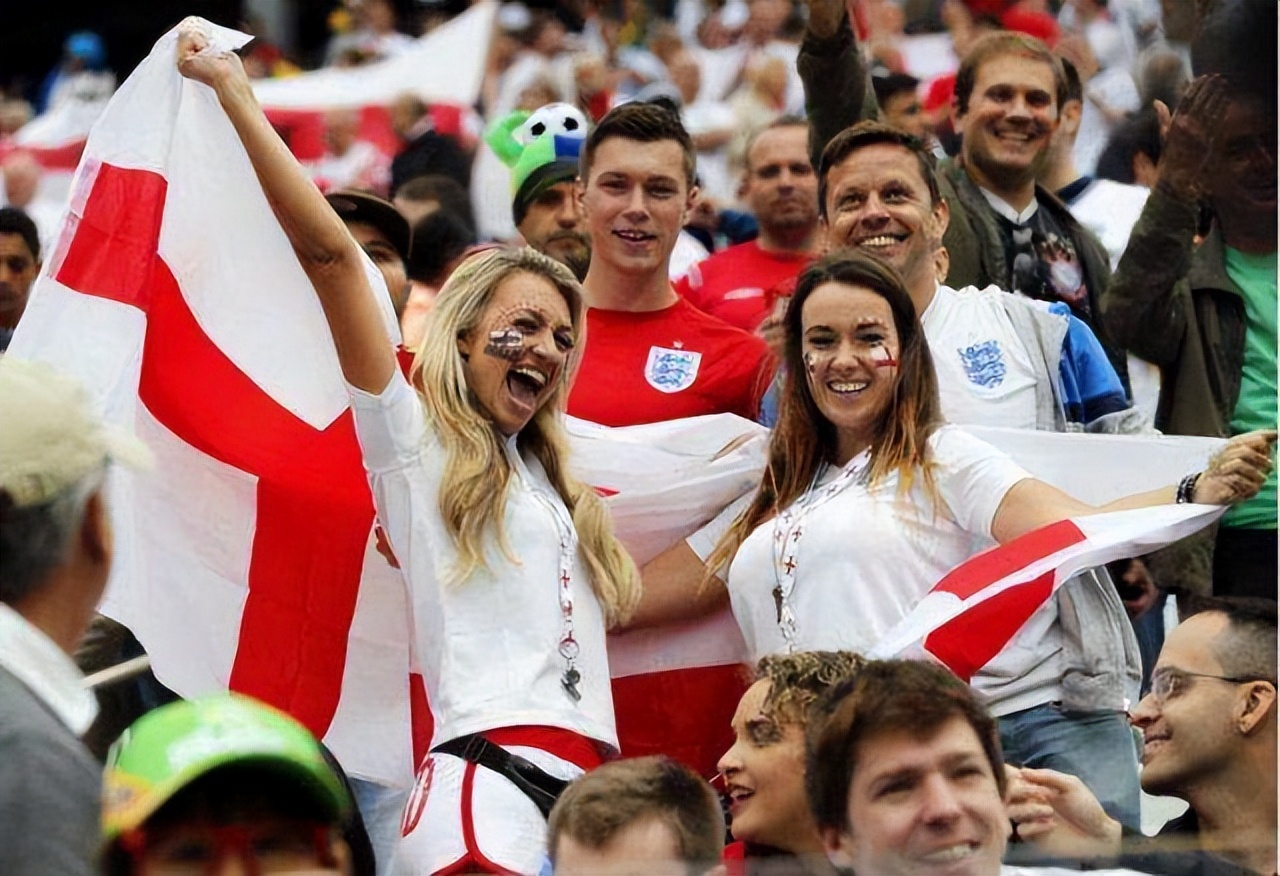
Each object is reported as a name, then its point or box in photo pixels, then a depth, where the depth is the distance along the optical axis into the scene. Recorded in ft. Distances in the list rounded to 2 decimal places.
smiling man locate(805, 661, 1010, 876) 24.85
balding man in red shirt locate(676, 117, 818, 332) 46.01
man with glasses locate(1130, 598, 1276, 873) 32.24
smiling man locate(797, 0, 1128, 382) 43.01
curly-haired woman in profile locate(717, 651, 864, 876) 29.86
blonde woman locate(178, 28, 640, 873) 31.89
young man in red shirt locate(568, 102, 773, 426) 39.42
